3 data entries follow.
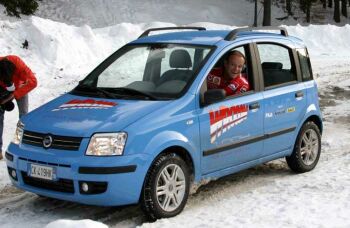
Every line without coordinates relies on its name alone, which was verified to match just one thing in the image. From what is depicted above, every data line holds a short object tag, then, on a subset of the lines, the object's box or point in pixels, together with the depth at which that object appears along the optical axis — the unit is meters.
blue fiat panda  5.02
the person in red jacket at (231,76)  6.18
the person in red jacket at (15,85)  8.05
